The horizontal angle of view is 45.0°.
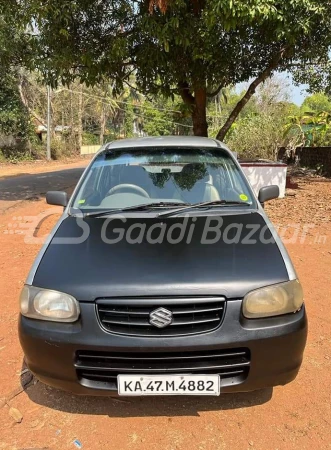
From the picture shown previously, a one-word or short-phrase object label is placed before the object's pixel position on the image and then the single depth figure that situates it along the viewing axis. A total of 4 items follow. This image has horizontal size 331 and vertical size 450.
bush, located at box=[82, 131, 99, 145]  39.89
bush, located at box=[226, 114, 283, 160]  16.34
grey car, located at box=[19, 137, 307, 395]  2.17
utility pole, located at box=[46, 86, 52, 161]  24.27
